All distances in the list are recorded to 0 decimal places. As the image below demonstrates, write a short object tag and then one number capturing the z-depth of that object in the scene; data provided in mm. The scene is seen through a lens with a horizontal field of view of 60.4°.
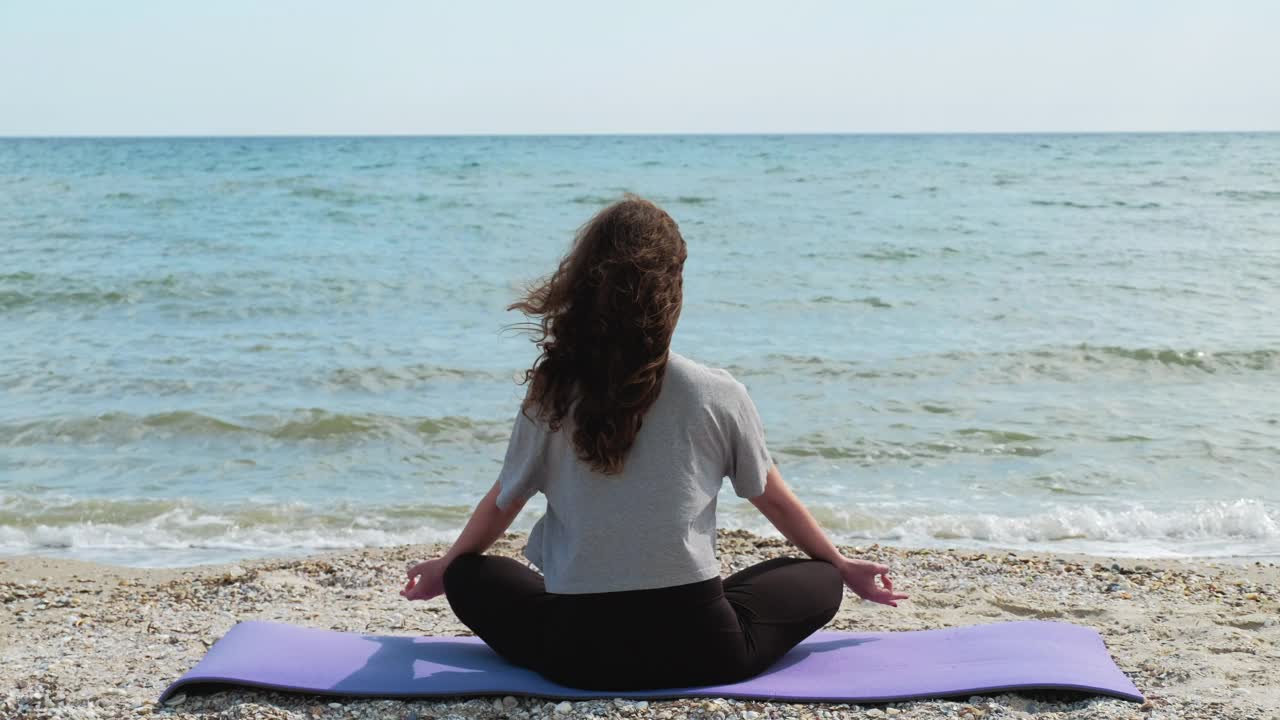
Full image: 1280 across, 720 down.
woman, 2717
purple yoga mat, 3074
